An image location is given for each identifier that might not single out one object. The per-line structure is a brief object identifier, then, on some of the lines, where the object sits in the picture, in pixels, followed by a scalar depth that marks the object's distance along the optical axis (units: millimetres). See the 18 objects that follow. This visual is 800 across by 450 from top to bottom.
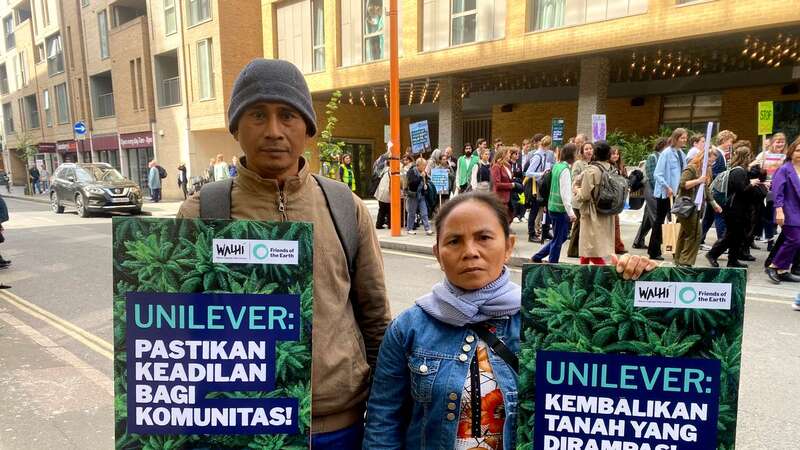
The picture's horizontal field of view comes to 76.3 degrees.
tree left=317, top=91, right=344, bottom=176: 12469
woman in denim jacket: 1406
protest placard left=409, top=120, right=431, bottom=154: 13227
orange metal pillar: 10133
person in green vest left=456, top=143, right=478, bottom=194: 11836
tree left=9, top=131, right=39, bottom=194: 30103
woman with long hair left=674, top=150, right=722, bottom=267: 6953
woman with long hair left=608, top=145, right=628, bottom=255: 8578
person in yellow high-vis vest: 12836
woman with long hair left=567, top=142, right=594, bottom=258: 7059
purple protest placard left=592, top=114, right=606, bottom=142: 11539
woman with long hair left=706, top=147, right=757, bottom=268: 7094
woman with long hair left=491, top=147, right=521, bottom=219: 9992
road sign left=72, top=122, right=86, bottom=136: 25562
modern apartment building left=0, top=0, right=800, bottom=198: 13906
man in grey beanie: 1475
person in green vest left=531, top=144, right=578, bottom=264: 7395
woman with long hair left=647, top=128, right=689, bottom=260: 7996
